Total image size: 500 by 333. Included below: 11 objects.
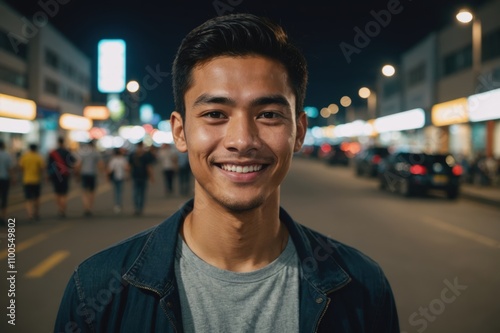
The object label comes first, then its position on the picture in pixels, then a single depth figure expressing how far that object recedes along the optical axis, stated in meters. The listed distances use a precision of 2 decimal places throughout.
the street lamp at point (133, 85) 23.28
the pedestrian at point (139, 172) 14.14
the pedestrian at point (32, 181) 12.89
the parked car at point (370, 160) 30.14
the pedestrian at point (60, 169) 13.18
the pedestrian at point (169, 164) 19.11
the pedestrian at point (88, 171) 14.11
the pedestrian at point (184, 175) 19.20
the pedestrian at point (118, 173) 14.91
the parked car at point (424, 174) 19.33
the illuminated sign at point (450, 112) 35.38
